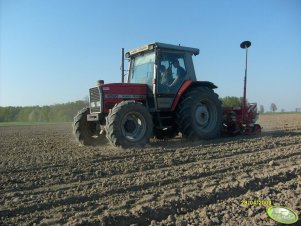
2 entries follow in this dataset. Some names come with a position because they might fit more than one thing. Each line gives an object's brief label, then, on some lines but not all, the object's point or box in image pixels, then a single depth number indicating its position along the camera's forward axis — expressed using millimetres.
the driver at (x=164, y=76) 9469
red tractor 8773
